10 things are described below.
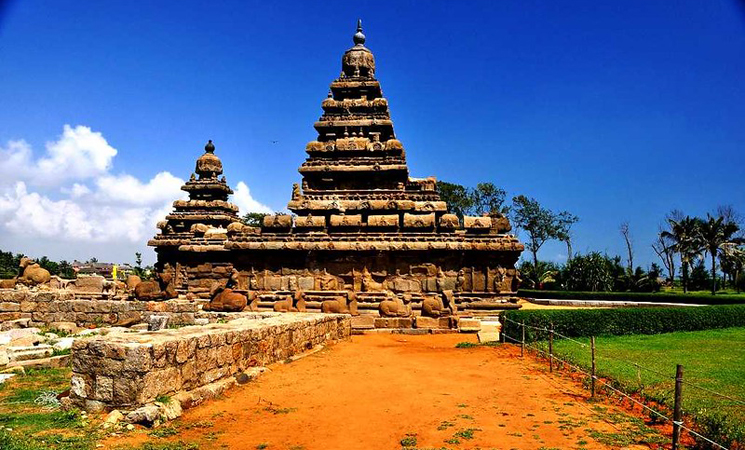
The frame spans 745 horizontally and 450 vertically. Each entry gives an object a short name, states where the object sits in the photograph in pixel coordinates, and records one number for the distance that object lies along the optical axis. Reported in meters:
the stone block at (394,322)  13.80
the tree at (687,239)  40.81
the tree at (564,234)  50.41
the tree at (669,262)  49.47
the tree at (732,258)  38.78
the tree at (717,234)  39.06
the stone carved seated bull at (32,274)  22.27
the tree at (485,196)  48.41
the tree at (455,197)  47.44
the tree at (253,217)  55.43
